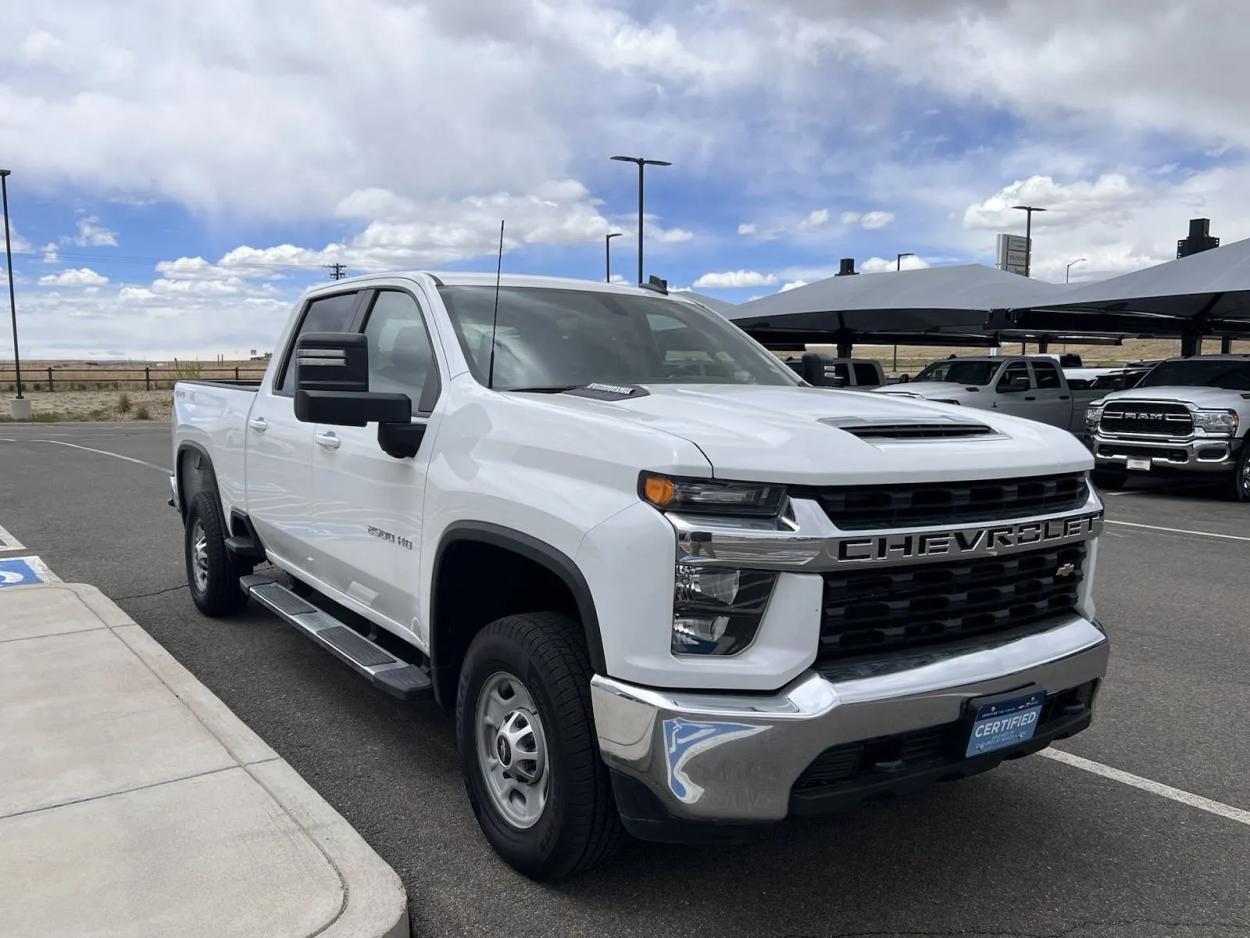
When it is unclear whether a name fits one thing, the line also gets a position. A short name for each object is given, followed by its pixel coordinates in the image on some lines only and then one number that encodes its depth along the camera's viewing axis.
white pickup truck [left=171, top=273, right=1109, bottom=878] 2.59
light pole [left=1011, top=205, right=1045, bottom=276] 46.38
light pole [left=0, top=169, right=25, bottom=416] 31.94
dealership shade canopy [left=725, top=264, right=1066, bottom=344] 23.69
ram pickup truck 12.80
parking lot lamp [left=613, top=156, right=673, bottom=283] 30.50
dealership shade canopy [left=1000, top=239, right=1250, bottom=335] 18.17
